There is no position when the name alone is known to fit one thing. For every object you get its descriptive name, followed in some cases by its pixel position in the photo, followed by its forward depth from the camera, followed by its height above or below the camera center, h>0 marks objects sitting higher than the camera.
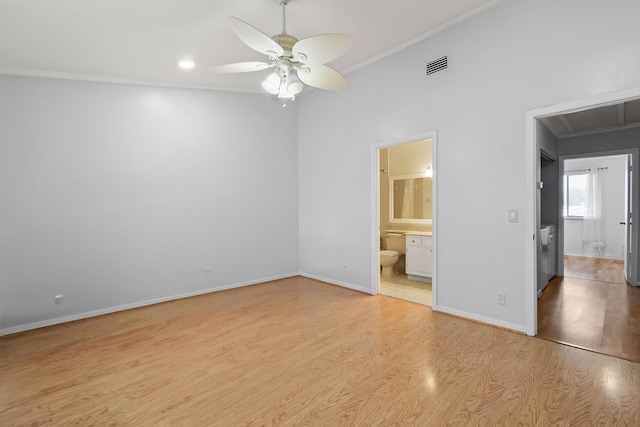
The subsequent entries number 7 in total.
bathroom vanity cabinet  5.04 -0.81
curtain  7.08 -0.14
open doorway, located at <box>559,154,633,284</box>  6.84 -0.14
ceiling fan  2.13 +1.14
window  7.38 +0.28
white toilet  5.46 -0.79
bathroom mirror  5.67 +0.16
